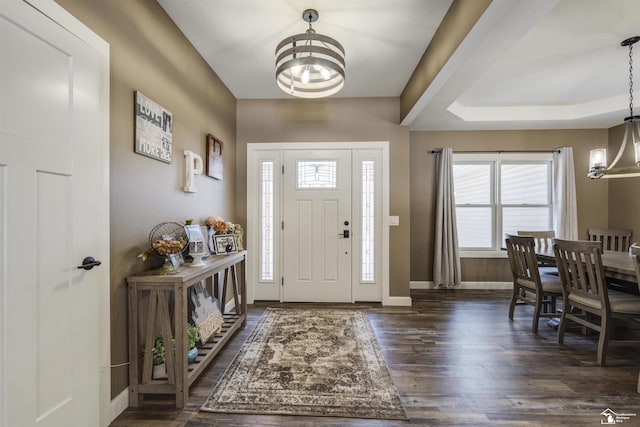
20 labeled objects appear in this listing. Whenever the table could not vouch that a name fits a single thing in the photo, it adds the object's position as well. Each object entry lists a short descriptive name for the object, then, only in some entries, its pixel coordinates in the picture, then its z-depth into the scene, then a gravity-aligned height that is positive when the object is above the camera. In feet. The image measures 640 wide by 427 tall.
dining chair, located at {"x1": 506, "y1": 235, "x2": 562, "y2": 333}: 9.90 -2.38
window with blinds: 15.65 +0.93
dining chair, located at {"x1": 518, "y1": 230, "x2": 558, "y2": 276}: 12.64 -1.08
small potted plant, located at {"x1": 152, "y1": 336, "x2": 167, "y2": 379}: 6.24 -3.26
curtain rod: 15.32 +3.31
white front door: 13.11 -0.60
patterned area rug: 6.01 -4.02
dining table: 7.53 -1.49
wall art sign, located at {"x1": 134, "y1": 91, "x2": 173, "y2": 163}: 6.37 +1.99
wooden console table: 5.91 -2.47
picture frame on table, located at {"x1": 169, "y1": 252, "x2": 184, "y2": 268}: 6.57 -1.10
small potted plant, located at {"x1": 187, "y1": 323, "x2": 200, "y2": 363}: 6.85 -3.16
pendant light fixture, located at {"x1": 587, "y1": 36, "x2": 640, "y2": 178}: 9.65 +1.91
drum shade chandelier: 6.22 +3.32
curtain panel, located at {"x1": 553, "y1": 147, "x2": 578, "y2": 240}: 14.69 +0.72
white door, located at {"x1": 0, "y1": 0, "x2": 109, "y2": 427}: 3.81 -0.06
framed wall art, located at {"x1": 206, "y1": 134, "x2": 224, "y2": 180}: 10.07 +2.00
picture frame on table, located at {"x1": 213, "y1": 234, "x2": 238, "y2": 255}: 9.45 -1.02
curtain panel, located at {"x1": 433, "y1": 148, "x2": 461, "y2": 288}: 14.94 -0.94
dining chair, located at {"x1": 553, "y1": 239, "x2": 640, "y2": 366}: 7.75 -2.35
